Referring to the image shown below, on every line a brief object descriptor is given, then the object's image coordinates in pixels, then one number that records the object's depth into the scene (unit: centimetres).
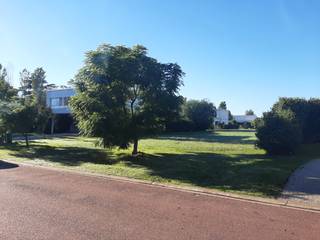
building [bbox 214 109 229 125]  7049
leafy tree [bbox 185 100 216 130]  4158
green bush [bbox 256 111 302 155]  1106
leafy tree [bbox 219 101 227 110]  9826
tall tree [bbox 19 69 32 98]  5298
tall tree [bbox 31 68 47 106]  4980
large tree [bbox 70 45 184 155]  1073
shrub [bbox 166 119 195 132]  3655
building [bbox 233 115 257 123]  7672
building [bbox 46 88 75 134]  3572
